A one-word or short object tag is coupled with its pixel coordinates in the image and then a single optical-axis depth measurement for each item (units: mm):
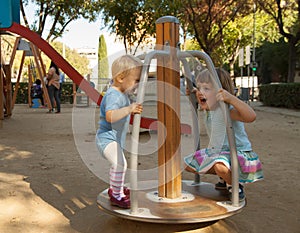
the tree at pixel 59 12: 20078
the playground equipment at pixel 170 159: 2674
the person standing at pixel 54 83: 13805
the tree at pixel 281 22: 19547
